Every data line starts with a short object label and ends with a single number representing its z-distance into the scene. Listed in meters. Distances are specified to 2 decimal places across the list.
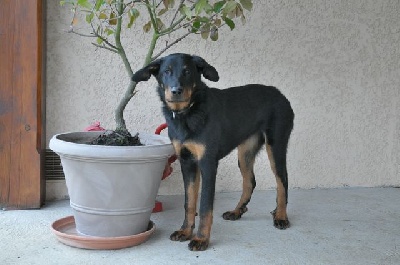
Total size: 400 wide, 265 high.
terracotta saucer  2.48
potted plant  2.42
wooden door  3.10
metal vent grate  3.45
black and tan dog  2.57
